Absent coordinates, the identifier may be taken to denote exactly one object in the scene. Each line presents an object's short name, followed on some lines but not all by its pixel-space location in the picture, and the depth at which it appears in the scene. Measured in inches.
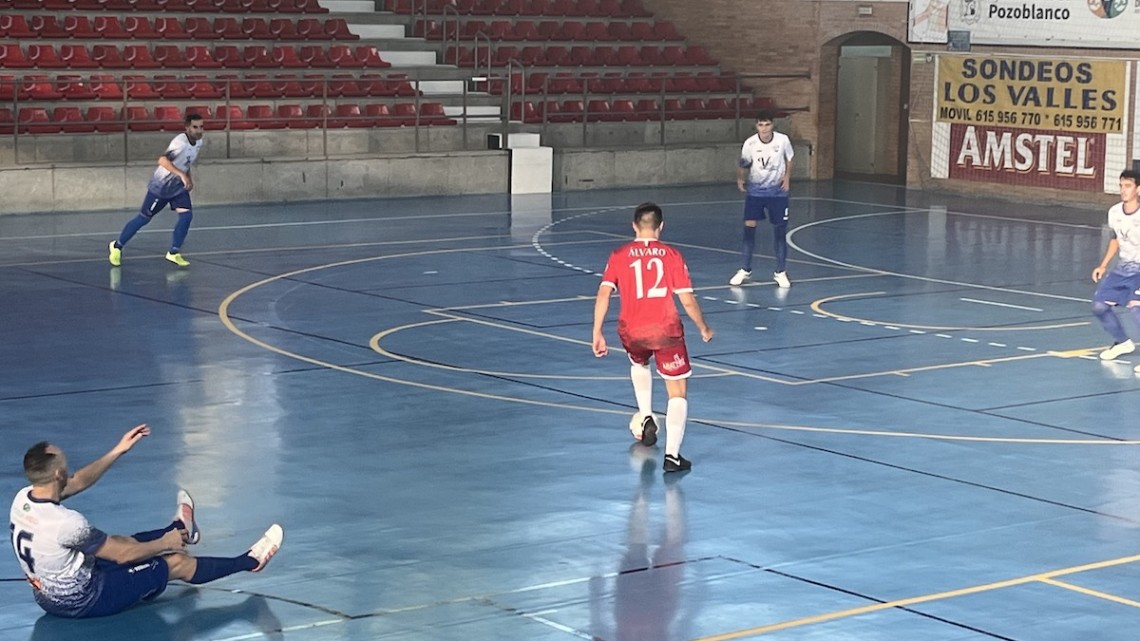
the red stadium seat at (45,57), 1200.8
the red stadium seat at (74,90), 1182.9
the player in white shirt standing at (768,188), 843.4
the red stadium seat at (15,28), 1222.3
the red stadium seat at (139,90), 1210.0
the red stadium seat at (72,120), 1157.7
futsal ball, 507.5
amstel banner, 1277.1
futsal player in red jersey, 480.1
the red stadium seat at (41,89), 1169.4
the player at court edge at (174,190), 872.3
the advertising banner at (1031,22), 1263.5
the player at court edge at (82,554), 340.2
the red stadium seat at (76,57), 1214.3
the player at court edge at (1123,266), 637.3
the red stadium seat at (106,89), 1191.6
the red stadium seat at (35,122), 1146.0
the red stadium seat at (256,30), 1341.0
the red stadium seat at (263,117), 1245.1
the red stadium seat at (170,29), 1291.8
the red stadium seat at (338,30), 1385.3
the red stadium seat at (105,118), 1176.2
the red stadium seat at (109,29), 1266.4
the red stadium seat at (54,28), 1238.9
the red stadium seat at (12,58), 1186.1
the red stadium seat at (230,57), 1288.1
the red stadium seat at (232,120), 1221.1
